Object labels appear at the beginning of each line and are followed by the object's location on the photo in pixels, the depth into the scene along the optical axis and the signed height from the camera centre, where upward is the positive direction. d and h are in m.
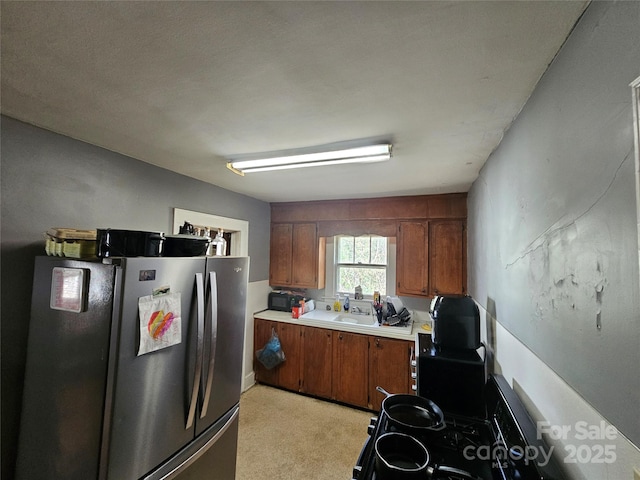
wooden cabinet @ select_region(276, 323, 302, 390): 3.12 -1.24
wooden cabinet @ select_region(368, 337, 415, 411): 2.66 -1.15
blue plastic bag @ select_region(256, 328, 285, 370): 3.13 -1.23
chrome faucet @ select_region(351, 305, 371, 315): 3.39 -0.73
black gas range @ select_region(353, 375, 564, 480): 0.81 -0.72
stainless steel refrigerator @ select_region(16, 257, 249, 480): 1.12 -0.59
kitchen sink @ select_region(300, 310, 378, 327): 3.22 -0.79
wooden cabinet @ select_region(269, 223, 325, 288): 3.51 -0.04
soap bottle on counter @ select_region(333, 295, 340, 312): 3.52 -0.69
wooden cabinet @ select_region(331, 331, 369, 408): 2.83 -1.25
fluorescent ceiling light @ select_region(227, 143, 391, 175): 1.61 +0.65
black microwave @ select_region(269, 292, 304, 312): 3.51 -0.65
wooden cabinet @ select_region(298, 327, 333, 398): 2.99 -1.25
